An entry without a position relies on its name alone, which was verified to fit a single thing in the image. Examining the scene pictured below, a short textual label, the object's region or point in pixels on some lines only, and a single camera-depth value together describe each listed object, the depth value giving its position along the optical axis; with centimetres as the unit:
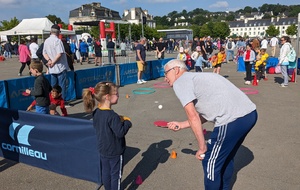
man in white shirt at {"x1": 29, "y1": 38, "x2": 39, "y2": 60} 1581
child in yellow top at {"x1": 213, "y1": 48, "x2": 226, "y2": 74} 1309
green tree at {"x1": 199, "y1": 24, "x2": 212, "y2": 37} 11252
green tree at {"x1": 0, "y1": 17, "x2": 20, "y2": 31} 6411
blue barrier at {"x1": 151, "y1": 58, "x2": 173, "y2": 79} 1501
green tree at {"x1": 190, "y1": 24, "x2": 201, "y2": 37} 12322
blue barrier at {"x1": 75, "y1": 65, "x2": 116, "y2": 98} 1016
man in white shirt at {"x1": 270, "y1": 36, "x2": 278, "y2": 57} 2319
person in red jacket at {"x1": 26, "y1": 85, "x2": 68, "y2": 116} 651
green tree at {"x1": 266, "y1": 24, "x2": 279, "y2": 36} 12850
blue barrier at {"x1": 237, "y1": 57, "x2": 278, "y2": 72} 1636
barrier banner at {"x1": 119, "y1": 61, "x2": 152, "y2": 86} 1271
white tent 2709
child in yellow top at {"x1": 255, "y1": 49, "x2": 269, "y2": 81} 1286
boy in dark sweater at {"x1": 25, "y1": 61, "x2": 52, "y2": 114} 529
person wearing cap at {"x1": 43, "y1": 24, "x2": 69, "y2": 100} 732
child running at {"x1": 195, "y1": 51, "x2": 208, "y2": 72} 1321
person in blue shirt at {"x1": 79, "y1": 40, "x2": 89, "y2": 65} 2316
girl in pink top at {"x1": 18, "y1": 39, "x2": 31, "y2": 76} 1452
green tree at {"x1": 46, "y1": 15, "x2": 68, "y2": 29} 10626
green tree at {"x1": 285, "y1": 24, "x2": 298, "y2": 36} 12481
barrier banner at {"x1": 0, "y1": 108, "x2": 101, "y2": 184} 380
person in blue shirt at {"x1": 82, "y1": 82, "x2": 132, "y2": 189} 310
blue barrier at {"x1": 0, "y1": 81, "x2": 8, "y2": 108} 743
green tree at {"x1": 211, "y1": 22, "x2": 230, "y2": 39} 11038
